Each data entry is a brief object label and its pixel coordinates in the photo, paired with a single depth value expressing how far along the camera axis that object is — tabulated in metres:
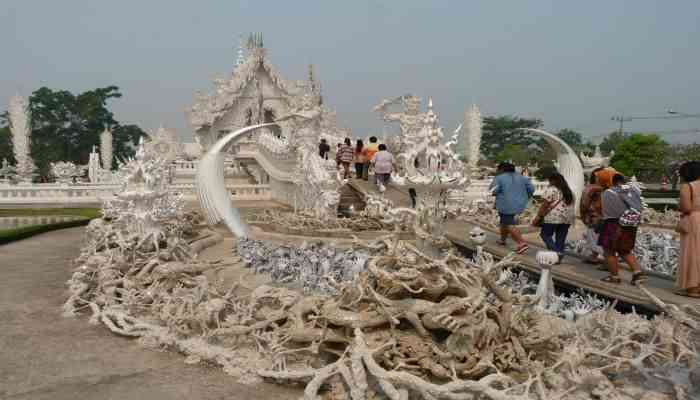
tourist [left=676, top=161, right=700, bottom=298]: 4.76
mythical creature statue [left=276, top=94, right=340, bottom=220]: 11.01
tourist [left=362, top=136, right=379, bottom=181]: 13.92
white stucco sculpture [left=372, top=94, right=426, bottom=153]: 13.11
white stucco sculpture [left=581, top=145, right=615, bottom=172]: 18.95
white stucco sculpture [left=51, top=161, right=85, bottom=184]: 20.27
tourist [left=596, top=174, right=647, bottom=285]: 5.39
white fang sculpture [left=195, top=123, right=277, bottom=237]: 9.77
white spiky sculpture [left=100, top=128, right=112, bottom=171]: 33.67
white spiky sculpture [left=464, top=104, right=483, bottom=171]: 22.22
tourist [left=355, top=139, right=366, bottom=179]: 13.93
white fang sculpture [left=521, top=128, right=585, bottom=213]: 12.70
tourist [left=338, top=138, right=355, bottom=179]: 14.08
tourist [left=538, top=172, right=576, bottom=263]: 6.46
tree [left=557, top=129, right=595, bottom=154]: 68.31
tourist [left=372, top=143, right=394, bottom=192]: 11.62
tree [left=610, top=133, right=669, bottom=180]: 37.34
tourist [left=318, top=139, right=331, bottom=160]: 14.26
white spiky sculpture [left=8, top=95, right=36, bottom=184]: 22.61
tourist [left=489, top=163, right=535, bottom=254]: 7.11
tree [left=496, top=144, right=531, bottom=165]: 49.91
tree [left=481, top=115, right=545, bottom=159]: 61.28
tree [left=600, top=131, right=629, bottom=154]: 56.16
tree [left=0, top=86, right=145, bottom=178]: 47.59
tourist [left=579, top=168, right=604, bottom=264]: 6.54
